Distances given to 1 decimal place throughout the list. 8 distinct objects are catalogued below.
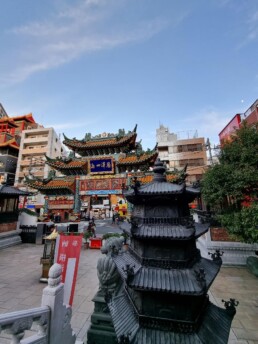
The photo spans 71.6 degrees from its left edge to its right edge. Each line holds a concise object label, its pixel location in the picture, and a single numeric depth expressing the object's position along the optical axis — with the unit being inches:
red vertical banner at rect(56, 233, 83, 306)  196.1
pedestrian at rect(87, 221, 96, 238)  574.9
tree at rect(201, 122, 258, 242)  321.7
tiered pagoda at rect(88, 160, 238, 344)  110.9
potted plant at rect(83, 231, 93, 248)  527.5
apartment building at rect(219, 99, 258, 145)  751.7
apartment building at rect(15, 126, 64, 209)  1501.0
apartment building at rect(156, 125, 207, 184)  1418.7
